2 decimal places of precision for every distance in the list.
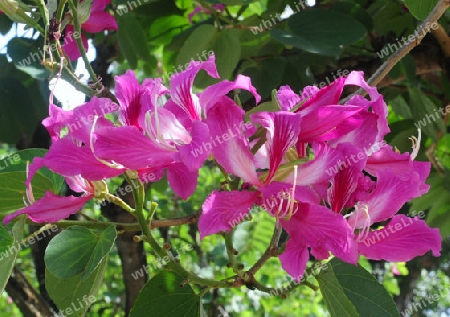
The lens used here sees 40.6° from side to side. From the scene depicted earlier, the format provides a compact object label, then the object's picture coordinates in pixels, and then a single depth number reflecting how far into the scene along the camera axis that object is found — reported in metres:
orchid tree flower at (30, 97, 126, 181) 0.56
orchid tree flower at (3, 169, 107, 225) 0.62
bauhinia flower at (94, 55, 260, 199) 0.51
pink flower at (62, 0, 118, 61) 1.10
